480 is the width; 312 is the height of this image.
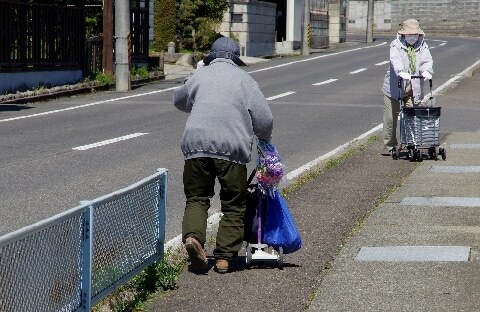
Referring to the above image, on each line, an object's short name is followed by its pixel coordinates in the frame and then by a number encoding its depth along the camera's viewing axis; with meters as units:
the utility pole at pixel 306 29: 55.38
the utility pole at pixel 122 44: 30.14
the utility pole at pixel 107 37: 32.27
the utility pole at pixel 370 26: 71.06
